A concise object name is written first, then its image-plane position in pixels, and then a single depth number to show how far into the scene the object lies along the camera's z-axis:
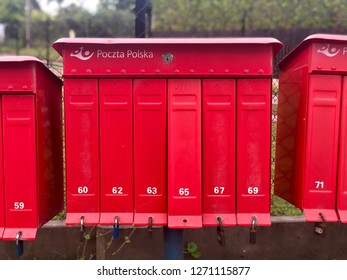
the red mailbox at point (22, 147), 1.96
